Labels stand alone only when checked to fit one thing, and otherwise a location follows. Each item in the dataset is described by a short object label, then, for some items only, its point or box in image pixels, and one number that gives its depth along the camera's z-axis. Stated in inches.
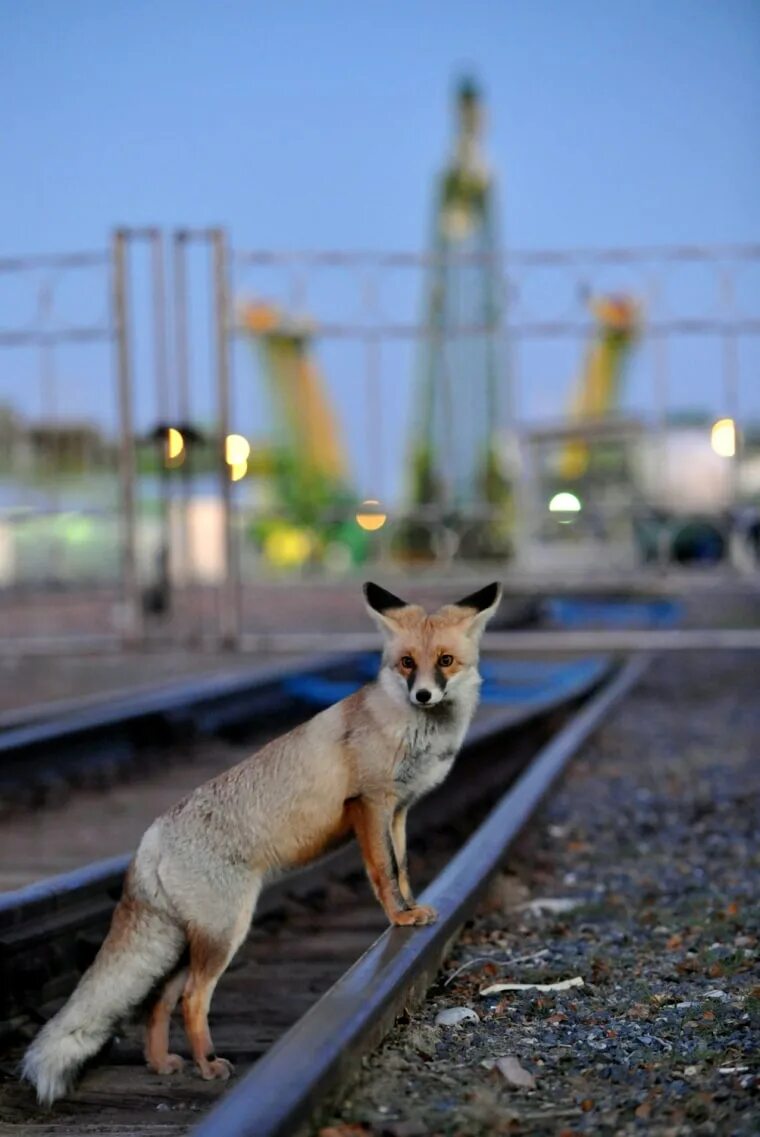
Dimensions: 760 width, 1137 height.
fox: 152.3
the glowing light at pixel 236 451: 580.4
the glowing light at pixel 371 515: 732.0
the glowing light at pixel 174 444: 574.6
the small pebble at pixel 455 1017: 150.4
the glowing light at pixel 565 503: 722.8
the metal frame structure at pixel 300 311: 594.9
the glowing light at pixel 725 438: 653.9
